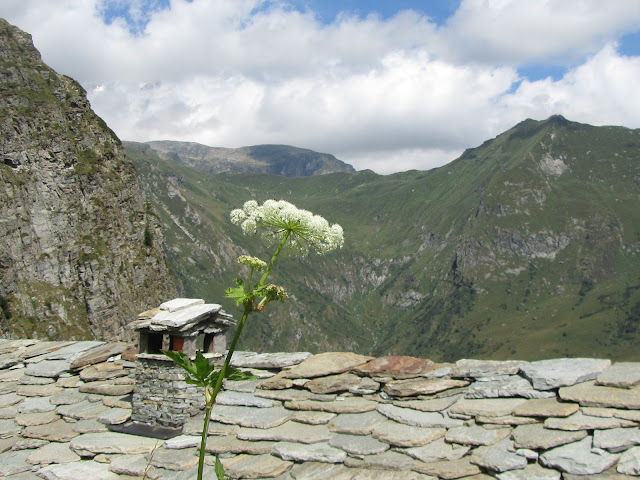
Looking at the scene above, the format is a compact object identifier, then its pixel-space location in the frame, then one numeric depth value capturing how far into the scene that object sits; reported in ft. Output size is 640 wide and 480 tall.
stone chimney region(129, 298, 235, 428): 35.40
